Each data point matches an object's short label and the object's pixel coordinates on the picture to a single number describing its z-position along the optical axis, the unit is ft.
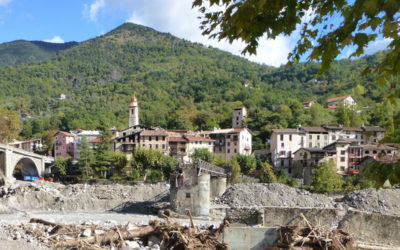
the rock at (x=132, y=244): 50.43
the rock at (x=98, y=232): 53.29
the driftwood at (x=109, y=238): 49.96
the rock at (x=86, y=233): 53.23
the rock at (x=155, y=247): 49.27
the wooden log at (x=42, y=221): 63.68
